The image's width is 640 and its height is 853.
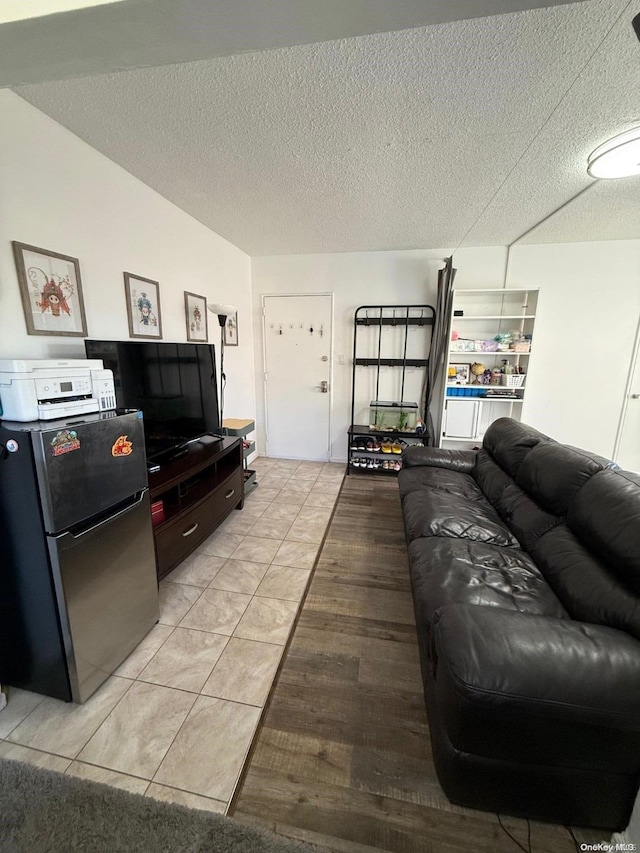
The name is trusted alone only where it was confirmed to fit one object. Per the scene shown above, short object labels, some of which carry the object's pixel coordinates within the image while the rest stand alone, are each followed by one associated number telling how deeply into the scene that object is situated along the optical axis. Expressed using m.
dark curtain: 3.43
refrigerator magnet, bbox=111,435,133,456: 1.40
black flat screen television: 1.86
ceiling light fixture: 1.67
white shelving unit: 3.55
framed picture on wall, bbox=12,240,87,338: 1.53
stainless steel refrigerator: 1.17
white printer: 1.23
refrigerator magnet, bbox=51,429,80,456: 1.16
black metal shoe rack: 3.75
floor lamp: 2.63
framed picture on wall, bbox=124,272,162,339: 2.15
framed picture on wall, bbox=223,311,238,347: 3.53
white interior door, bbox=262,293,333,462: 3.99
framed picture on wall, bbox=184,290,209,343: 2.77
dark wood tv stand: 1.89
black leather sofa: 0.85
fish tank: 3.86
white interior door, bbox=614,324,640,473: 3.50
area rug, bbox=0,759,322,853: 0.96
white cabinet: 3.64
